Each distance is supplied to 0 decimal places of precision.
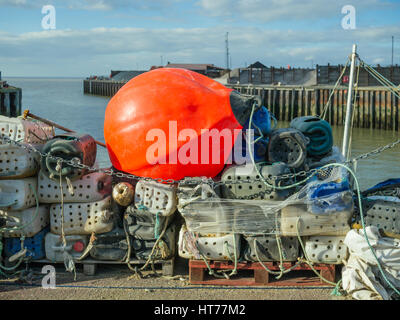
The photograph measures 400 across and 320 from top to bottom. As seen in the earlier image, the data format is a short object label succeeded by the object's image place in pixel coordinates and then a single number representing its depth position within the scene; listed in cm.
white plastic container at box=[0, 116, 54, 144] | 505
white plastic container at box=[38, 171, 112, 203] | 486
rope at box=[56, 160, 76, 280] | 484
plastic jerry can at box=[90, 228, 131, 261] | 491
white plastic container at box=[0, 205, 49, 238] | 484
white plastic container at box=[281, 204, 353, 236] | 450
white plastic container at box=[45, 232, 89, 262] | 493
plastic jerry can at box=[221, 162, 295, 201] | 458
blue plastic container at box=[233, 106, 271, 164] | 500
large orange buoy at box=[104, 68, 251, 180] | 479
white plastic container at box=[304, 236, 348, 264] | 456
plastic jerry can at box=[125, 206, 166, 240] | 477
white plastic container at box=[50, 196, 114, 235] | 486
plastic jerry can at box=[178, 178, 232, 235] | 457
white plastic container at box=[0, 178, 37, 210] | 473
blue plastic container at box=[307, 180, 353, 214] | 448
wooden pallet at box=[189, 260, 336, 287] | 459
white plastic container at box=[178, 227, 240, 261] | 461
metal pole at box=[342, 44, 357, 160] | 659
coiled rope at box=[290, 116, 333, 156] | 558
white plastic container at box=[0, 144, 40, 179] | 471
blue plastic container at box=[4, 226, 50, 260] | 495
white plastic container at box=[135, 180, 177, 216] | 475
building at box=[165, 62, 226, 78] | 5012
